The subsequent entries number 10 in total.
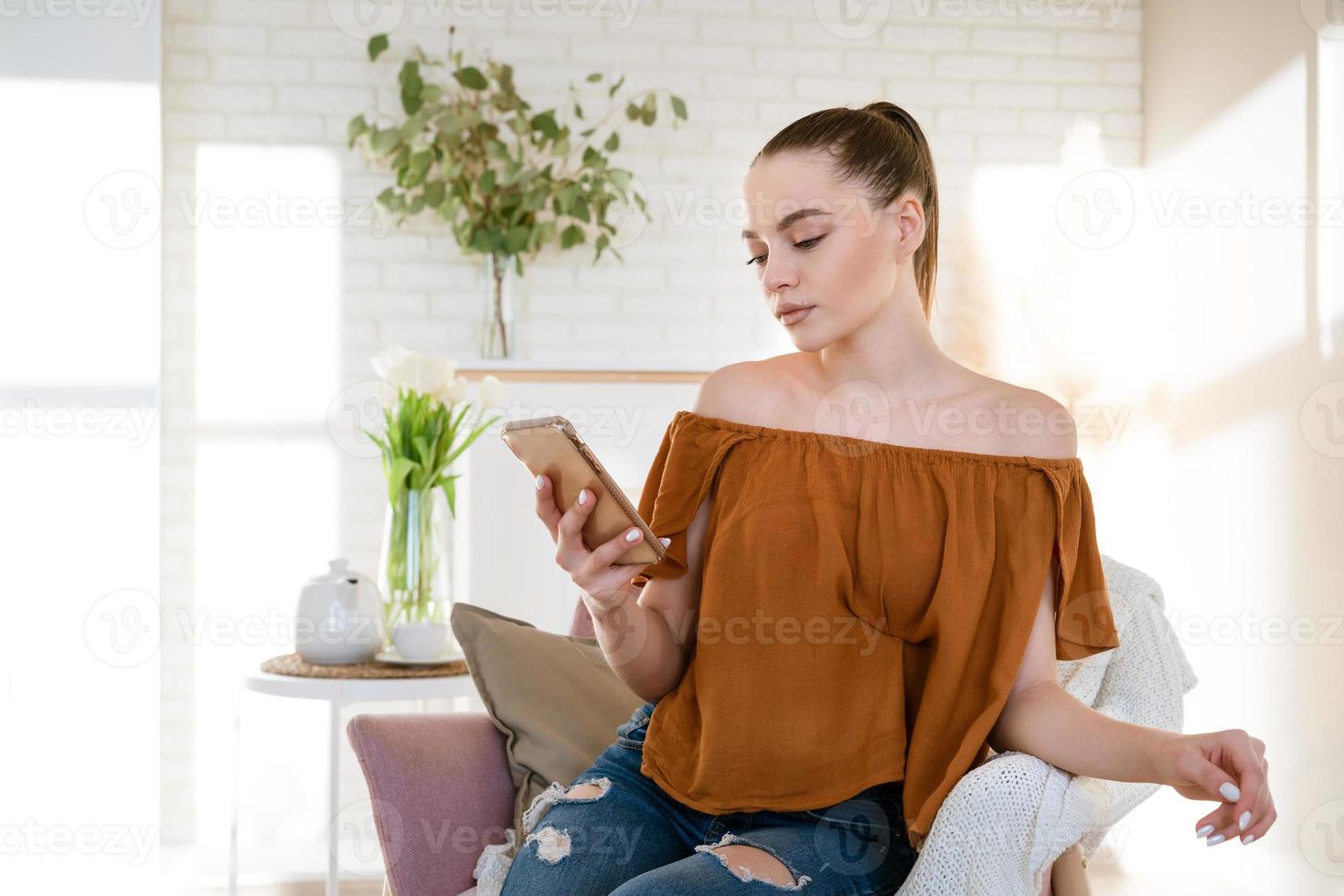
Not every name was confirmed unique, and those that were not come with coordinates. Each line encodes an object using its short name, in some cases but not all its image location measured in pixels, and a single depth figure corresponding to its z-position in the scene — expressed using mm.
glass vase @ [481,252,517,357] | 3451
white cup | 2434
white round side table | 2322
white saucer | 2449
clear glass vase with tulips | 2512
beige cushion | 1694
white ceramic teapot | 2428
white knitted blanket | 1229
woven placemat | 2367
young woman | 1330
